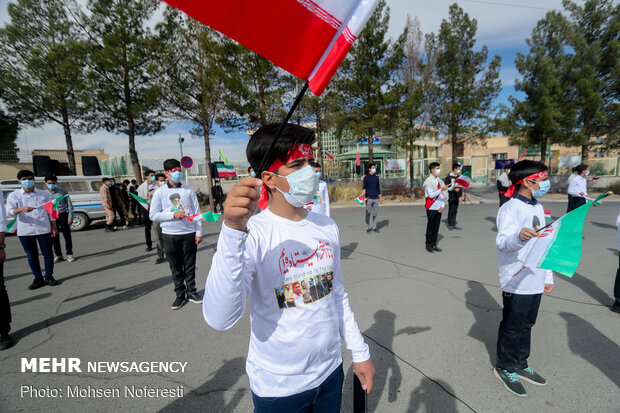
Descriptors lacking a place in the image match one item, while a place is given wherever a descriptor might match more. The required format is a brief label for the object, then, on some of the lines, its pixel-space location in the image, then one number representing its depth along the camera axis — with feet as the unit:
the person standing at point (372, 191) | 28.50
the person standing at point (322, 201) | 16.80
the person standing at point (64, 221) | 23.31
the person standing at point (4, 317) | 11.13
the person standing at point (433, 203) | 22.07
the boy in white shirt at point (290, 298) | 4.34
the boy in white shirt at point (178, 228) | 13.99
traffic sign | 39.17
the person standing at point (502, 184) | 30.04
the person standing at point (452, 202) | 29.90
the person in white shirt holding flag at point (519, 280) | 8.00
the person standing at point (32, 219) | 16.56
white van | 37.45
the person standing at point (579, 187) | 24.02
